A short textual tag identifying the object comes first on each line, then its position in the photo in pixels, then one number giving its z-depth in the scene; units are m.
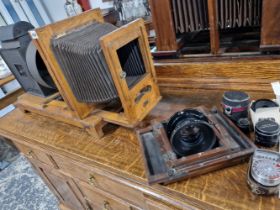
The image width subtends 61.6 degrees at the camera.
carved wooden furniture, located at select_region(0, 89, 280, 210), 0.53
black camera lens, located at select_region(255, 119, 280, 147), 0.54
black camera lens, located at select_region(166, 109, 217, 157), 0.56
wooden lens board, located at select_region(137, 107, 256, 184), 0.55
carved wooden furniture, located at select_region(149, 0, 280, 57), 0.71
